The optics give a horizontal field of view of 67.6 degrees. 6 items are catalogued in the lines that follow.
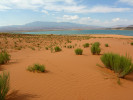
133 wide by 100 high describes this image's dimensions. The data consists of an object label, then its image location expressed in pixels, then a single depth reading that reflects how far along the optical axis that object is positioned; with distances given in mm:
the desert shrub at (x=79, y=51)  8186
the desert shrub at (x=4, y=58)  5759
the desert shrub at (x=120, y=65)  3799
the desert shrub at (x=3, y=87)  2403
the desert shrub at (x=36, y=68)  4396
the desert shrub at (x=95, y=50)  7858
